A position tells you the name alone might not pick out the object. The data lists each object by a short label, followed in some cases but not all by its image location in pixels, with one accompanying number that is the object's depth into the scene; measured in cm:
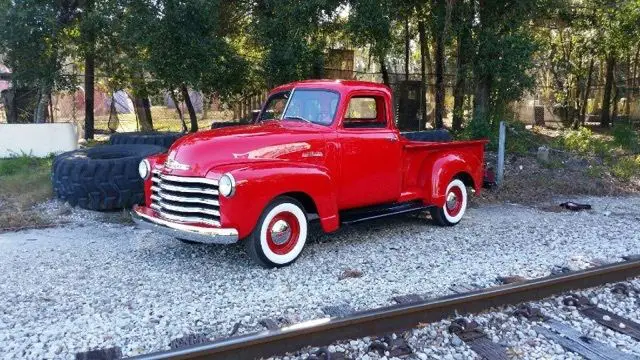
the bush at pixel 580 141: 1410
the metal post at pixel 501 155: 1075
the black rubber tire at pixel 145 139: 1072
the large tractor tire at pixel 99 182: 801
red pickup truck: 553
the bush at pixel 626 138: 1474
